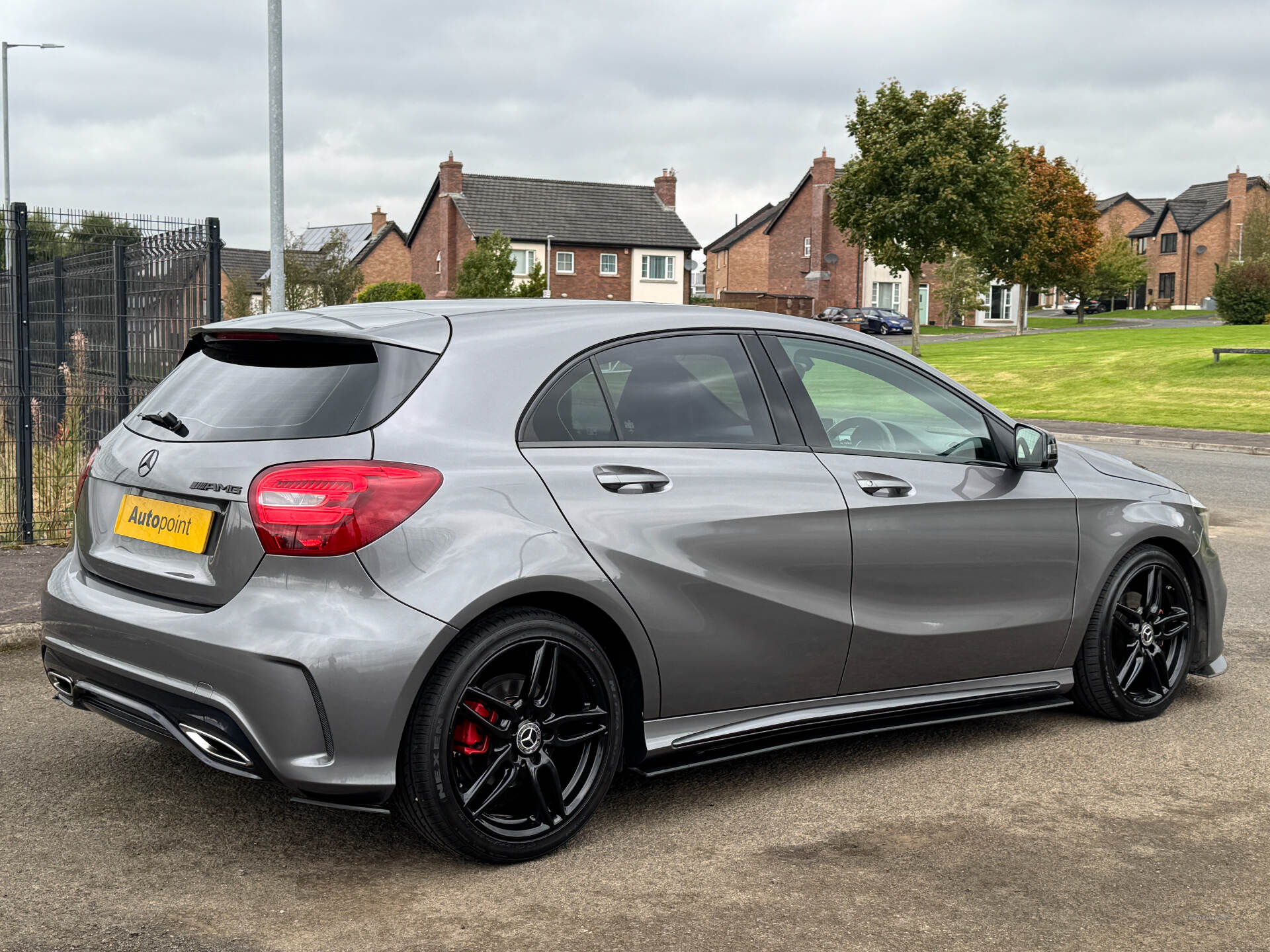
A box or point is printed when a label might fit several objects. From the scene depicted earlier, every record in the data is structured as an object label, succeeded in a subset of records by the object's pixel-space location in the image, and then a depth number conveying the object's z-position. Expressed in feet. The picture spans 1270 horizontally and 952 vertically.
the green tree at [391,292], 179.26
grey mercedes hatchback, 11.58
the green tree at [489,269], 195.72
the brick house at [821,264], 262.67
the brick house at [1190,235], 316.60
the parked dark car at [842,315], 218.18
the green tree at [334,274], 198.08
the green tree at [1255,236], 255.70
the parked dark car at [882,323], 212.23
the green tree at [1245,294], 162.30
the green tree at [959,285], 230.27
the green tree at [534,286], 188.03
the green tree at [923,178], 147.02
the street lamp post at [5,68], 112.57
